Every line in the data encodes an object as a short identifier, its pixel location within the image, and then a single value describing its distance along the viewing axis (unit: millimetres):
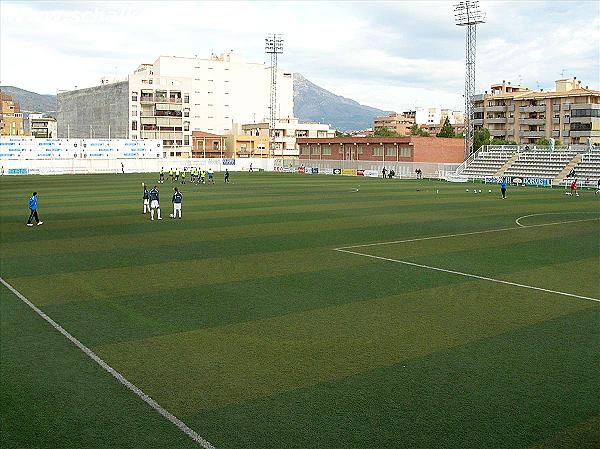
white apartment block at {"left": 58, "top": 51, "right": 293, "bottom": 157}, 131000
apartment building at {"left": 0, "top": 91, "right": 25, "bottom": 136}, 197400
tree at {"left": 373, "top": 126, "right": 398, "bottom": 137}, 159250
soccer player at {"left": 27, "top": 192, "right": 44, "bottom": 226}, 32062
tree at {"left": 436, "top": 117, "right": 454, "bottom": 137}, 120288
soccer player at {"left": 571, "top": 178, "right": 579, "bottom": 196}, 56438
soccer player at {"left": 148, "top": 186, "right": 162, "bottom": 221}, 34966
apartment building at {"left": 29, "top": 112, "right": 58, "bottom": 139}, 189450
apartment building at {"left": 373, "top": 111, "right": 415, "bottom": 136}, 192988
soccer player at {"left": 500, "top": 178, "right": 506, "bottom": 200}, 52125
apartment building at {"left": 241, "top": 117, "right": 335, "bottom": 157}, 156000
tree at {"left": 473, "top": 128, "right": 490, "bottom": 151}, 117831
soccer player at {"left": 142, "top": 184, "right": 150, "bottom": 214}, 37156
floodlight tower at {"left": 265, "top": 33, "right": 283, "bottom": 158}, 119181
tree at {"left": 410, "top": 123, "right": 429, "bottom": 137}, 159000
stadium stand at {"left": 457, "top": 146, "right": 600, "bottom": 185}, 73688
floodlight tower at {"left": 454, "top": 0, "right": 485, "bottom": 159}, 84375
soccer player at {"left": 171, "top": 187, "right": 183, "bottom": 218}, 34850
